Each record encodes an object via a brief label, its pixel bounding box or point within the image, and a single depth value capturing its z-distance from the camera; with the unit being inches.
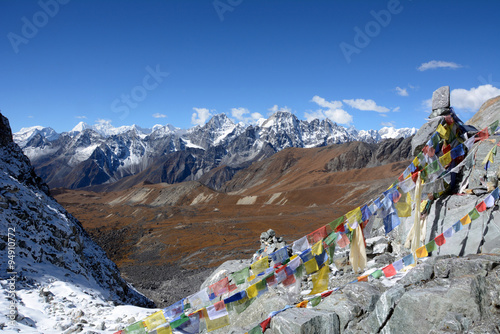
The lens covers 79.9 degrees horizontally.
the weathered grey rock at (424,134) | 380.2
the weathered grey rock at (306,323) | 205.9
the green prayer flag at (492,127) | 340.8
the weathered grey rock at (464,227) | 262.8
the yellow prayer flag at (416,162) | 350.9
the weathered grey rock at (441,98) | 369.4
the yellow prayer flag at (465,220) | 274.4
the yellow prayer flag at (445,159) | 349.4
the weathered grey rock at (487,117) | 467.7
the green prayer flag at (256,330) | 226.5
